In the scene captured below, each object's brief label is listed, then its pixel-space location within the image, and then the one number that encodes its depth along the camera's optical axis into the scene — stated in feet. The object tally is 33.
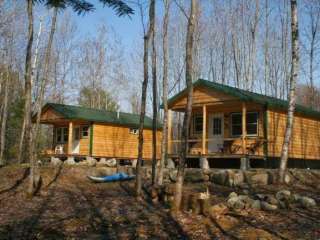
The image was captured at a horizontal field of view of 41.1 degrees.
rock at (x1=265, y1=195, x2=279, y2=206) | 33.40
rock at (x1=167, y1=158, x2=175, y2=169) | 62.55
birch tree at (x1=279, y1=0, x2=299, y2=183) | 44.80
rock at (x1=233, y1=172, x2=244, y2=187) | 47.45
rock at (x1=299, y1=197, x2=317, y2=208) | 33.32
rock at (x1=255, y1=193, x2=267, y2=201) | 35.08
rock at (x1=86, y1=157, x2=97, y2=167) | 69.21
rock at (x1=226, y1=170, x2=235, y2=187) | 47.89
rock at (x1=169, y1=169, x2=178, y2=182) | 54.08
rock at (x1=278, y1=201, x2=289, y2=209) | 33.35
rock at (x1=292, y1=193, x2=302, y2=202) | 34.28
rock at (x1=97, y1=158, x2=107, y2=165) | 71.41
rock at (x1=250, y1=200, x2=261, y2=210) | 32.51
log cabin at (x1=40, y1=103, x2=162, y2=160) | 80.48
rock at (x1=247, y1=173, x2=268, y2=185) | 46.60
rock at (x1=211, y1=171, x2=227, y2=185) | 49.08
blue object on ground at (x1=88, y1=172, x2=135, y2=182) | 54.75
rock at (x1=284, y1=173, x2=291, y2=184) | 45.89
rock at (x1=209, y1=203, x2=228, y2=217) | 30.40
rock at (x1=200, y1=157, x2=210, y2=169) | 58.59
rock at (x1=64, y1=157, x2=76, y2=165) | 75.25
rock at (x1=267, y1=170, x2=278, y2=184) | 46.17
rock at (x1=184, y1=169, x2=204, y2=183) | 52.47
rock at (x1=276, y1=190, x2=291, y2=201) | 34.19
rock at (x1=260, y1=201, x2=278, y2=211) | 32.19
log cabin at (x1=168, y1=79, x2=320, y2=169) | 59.00
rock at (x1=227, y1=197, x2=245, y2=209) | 32.22
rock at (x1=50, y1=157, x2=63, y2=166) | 75.99
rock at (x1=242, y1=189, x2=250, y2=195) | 39.88
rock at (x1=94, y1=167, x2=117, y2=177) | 61.14
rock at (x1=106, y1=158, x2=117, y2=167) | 69.93
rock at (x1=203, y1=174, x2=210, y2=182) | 52.07
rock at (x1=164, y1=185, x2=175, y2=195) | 37.83
